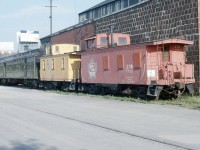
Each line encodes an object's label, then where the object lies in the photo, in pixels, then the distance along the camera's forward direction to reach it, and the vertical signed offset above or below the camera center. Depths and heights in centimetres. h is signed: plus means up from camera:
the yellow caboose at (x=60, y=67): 2731 +74
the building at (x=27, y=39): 11444 +1183
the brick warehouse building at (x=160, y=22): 2081 +362
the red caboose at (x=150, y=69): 1877 +34
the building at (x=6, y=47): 14110 +1157
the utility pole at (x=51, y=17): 5076 +829
